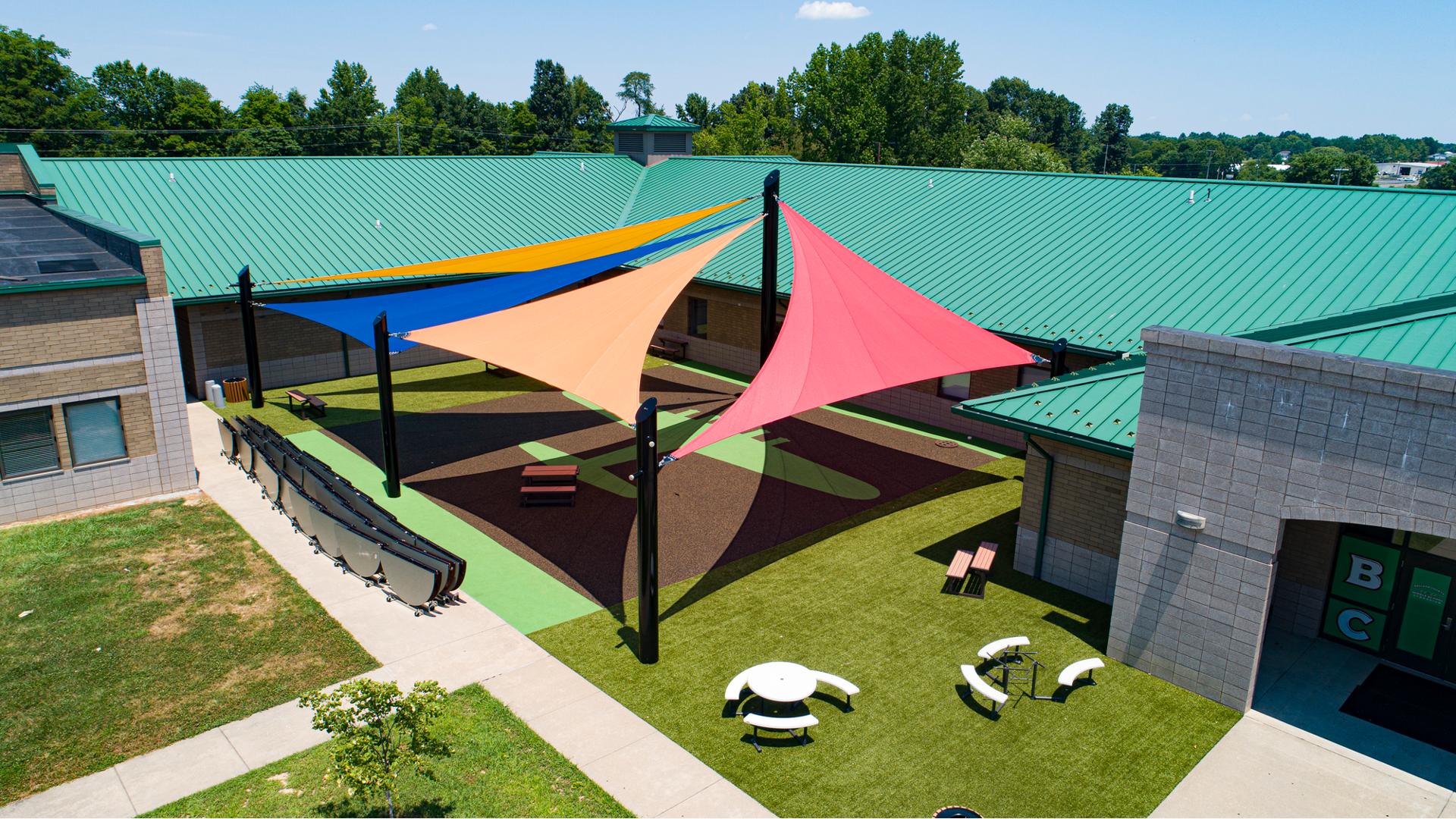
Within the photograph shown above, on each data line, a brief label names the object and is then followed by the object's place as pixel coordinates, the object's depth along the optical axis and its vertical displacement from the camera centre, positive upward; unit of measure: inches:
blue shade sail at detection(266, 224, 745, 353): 744.3 -106.9
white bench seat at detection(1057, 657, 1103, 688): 461.4 -239.8
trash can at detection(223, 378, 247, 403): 976.9 -227.5
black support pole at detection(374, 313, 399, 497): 697.6 -165.7
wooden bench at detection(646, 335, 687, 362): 1170.6 -214.7
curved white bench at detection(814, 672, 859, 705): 450.8 -241.6
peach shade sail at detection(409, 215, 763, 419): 581.3 -110.5
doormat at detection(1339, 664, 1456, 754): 446.9 -253.7
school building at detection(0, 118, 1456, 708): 424.5 -92.9
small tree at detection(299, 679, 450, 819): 327.3 -201.5
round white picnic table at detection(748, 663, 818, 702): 435.2 -236.1
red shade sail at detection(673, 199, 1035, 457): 576.4 -112.8
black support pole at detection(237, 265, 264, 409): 912.9 -162.1
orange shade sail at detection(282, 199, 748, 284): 838.5 -74.7
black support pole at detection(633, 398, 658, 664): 462.6 -169.4
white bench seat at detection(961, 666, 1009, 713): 443.5 -239.9
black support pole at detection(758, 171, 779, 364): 719.7 -60.2
